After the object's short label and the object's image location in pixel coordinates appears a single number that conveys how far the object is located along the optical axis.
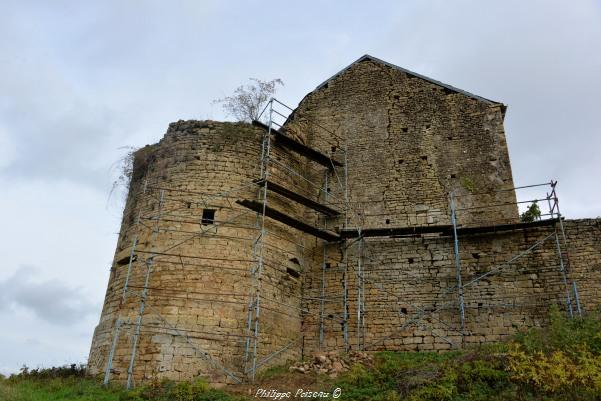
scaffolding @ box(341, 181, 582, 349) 10.55
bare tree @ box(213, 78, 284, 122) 13.94
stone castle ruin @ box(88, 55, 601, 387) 9.82
